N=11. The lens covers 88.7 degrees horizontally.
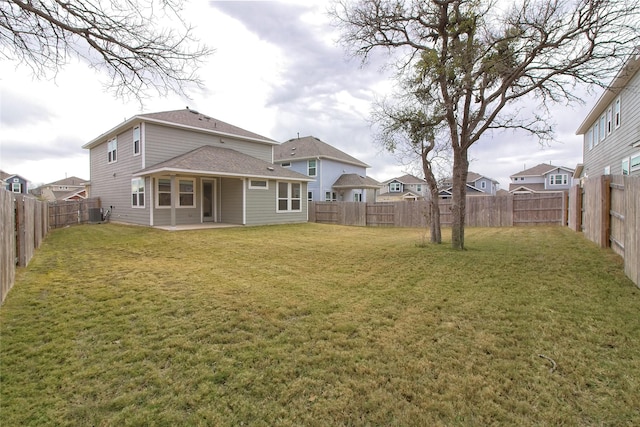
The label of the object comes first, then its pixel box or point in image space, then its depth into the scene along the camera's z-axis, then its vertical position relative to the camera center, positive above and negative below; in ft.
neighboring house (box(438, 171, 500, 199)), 161.79 +12.43
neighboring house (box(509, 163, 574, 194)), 138.31 +12.94
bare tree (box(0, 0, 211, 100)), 15.75 +8.68
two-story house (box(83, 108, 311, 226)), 48.57 +5.08
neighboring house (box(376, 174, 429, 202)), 158.63 +10.08
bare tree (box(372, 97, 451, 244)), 29.78 +6.99
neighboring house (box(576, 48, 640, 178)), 34.47 +10.05
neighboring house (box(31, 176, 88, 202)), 161.79 +12.50
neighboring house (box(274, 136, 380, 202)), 86.84 +10.99
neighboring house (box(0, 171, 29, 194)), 155.63 +12.84
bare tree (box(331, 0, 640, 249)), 20.75 +11.44
